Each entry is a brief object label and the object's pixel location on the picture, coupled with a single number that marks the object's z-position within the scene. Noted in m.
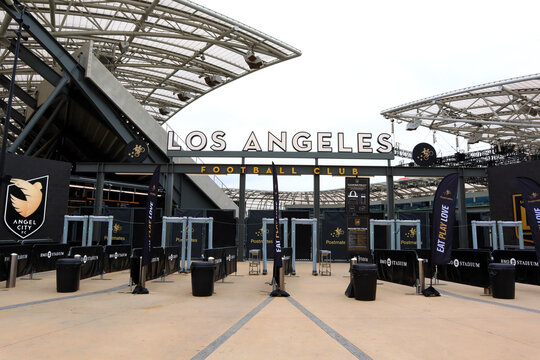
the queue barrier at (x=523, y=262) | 13.16
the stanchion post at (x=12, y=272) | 12.05
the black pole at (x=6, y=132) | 13.38
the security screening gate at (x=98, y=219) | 17.95
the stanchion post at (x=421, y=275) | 11.68
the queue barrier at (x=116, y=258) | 16.08
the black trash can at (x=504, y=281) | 11.01
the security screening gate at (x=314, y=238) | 17.36
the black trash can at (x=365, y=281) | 10.48
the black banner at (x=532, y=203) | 11.95
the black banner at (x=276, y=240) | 11.14
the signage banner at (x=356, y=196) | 19.47
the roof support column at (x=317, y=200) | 24.95
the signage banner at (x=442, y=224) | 11.45
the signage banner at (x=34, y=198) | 17.81
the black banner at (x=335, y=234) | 25.19
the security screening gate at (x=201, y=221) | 17.53
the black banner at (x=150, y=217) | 11.68
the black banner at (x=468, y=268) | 11.96
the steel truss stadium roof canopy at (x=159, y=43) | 27.02
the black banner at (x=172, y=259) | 15.47
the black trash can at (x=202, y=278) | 10.91
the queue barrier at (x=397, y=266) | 12.24
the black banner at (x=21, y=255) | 12.72
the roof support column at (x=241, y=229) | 25.01
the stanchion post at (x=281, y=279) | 11.39
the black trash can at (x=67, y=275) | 11.29
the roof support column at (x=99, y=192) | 25.00
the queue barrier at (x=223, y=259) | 13.29
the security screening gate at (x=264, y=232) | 17.64
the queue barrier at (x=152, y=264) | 12.08
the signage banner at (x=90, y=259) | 13.97
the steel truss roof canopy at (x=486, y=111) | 33.31
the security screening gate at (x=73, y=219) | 18.05
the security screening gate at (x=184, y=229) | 17.61
